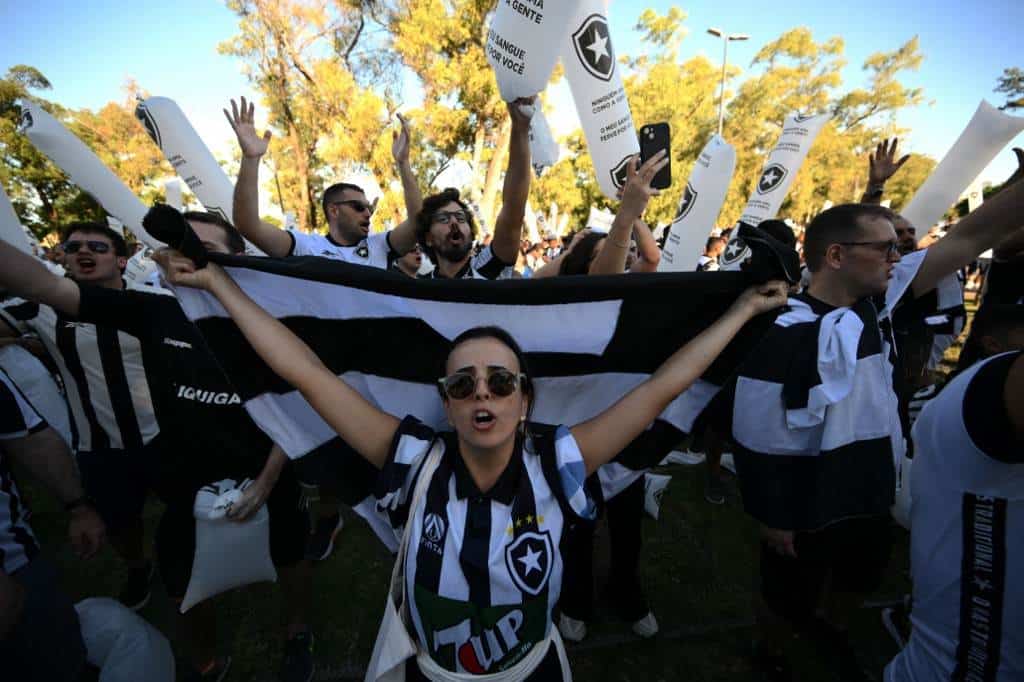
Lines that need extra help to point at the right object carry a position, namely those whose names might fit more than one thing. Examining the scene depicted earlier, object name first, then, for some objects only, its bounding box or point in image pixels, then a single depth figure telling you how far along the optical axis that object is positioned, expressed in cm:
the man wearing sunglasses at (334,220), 322
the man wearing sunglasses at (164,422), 213
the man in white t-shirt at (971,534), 114
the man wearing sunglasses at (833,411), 192
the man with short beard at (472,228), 263
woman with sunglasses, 137
